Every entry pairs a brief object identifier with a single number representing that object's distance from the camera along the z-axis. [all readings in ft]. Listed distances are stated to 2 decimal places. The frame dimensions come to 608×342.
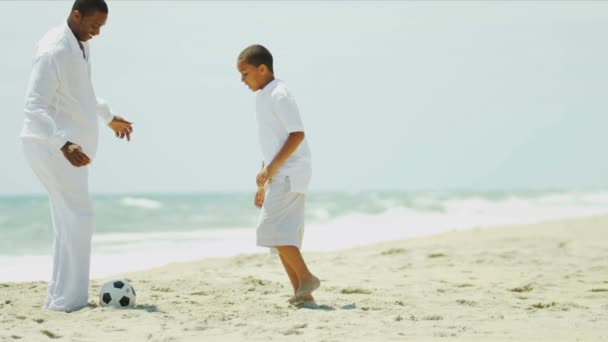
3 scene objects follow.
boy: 32.65
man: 31.22
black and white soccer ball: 32.94
